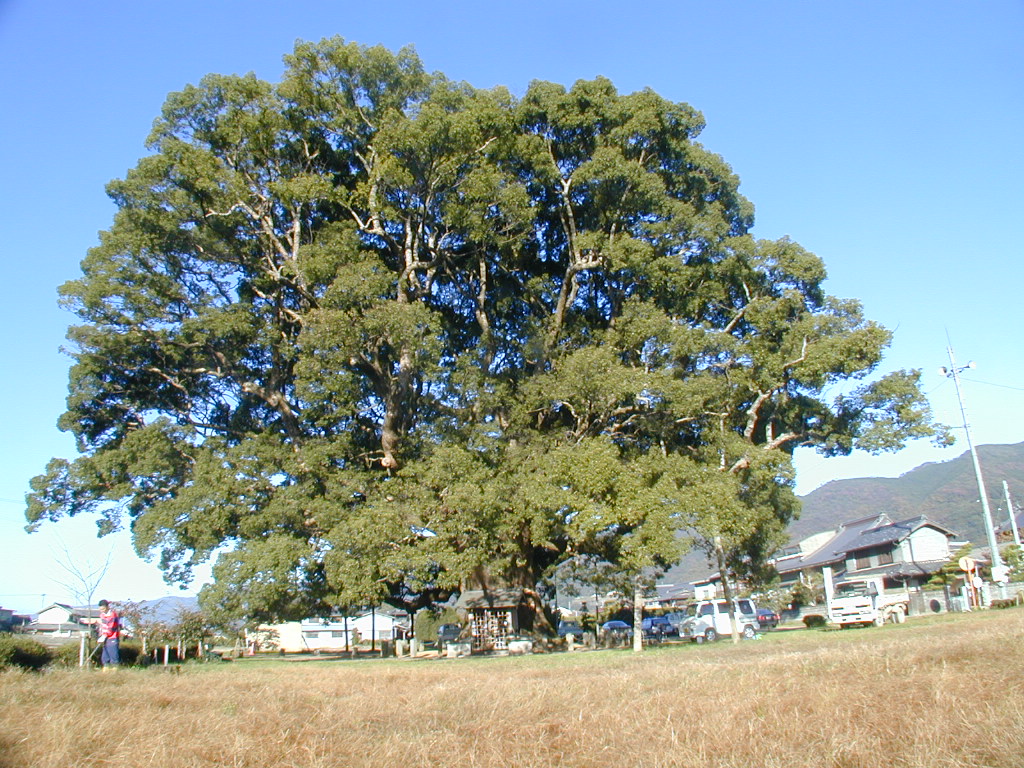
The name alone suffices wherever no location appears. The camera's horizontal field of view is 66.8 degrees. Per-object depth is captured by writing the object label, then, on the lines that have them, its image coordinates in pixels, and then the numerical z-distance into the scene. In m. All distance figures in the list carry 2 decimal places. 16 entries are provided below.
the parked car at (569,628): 36.78
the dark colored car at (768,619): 37.44
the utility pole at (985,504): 29.02
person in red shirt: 14.43
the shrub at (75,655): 15.00
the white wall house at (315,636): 55.03
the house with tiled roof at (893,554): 43.44
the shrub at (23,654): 12.20
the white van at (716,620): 28.83
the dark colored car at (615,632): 28.21
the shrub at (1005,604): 26.28
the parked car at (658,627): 34.26
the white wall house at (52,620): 53.57
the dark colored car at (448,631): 39.31
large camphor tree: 22.20
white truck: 27.91
